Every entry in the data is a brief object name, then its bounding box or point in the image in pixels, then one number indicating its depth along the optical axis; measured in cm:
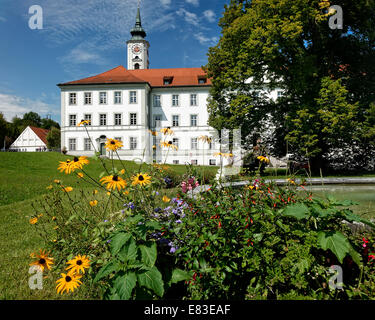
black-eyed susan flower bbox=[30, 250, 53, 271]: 188
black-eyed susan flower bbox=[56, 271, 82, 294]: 175
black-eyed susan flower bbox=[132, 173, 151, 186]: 198
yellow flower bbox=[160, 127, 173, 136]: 271
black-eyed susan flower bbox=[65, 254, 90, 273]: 180
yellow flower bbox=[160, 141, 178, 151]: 274
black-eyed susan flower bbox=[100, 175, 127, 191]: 183
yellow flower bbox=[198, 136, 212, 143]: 296
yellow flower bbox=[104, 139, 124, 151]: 217
